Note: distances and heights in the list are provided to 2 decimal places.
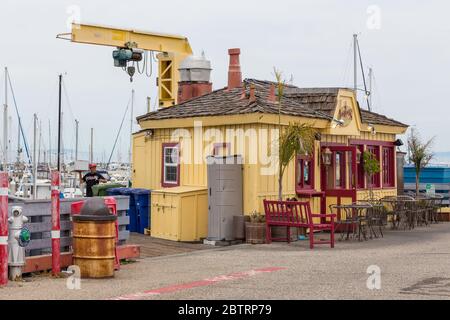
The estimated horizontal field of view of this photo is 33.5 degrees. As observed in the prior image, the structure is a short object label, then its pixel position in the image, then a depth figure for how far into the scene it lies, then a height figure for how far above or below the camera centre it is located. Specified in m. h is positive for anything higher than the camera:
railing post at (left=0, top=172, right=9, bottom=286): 10.56 -0.74
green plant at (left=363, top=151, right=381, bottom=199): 21.67 +0.42
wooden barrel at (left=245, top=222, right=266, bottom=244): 16.42 -1.20
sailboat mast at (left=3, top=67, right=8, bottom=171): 35.56 +2.55
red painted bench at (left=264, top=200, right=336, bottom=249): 15.99 -0.82
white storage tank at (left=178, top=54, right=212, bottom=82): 22.78 +3.37
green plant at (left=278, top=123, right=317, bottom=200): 16.70 +0.76
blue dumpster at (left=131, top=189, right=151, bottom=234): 19.08 -0.76
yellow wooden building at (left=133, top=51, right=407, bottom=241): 17.33 +0.89
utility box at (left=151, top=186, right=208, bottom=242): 17.28 -0.83
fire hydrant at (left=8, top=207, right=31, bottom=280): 11.03 -0.95
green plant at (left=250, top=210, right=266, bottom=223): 16.55 -0.88
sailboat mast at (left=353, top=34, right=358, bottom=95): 35.94 +6.02
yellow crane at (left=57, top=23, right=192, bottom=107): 24.11 +4.53
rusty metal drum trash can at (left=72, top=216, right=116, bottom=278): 11.36 -1.05
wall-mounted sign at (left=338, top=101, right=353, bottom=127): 19.75 +1.73
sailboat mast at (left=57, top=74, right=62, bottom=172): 37.45 +3.08
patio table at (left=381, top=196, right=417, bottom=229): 20.66 -0.91
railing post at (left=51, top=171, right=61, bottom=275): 11.40 -0.72
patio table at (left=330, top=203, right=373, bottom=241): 17.12 -0.97
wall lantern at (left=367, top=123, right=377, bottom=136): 22.27 +1.50
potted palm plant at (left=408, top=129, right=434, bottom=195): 25.67 +0.84
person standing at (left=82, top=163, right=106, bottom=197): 20.73 -0.04
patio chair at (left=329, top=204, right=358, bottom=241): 17.34 -1.01
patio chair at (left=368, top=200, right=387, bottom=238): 18.11 -0.97
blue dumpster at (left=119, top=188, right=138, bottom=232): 19.36 -0.85
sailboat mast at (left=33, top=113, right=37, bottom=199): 26.28 +1.21
